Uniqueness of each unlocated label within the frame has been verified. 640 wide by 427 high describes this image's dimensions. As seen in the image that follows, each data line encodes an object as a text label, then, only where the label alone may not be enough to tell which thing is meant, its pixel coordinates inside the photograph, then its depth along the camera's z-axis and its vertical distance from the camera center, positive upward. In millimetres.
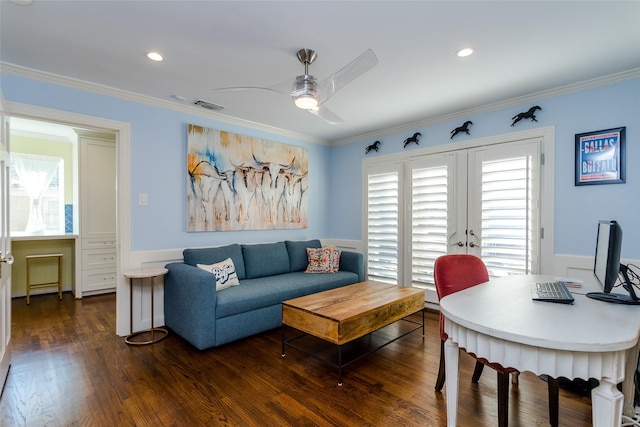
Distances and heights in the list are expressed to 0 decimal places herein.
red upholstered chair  1758 -467
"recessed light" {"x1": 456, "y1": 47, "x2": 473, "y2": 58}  2295 +1231
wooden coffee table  2293 -815
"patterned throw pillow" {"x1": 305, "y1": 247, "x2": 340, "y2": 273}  4156 -661
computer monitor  1536 -288
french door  3219 +9
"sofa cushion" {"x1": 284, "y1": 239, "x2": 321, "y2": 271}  4254 -598
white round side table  2891 -867
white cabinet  4520 +10
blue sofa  2740 -815
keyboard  1534 -434
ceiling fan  2035 +947
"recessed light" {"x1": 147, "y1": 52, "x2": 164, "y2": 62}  2359 +1223
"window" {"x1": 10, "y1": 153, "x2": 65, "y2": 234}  4699 +273
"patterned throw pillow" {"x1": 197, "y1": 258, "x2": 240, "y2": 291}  3127 -637
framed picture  2713 +518
